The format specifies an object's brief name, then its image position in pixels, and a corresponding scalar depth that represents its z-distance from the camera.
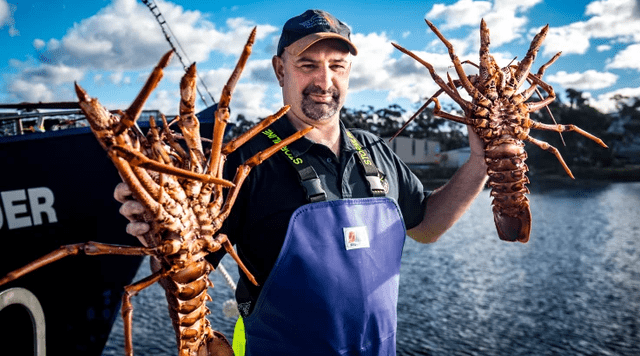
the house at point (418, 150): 59.88
